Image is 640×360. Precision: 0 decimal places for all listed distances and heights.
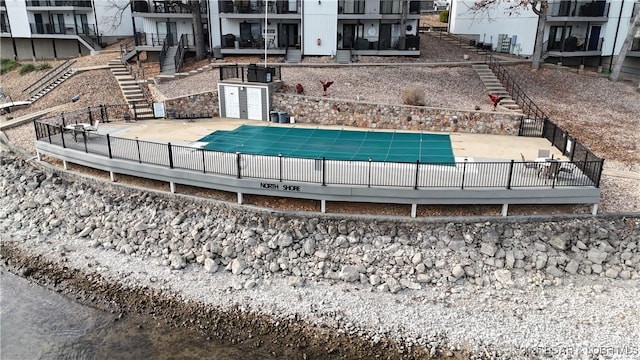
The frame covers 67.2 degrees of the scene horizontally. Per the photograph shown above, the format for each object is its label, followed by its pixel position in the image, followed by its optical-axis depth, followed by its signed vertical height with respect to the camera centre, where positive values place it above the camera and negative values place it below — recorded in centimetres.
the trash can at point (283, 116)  2531 -486
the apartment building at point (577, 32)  3312 -72
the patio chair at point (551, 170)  1604 -480
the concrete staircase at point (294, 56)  3228 -237
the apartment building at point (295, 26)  3275 -43
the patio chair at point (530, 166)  1656 -480
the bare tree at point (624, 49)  2867 -157
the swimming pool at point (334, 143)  1959 -523
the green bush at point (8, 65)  3970 -381
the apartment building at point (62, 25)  4112 -59
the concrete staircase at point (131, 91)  2622 -413
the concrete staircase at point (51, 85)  3142 -432
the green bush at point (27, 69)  3753 -385
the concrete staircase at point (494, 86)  2526 -354
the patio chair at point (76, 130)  1993 -461
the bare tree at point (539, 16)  2886 +32
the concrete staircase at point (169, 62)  3066 -275
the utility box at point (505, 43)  3561 -154
